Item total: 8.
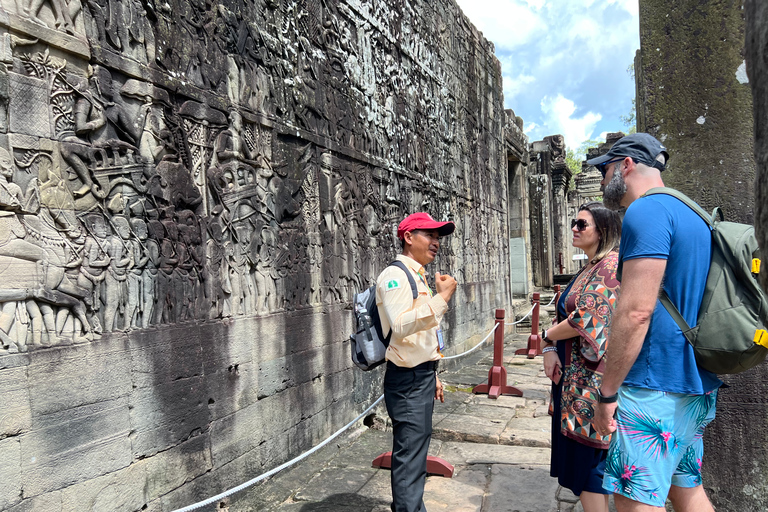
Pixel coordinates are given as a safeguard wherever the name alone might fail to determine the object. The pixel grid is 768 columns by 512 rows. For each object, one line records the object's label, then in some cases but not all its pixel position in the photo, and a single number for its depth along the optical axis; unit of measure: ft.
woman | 8.41
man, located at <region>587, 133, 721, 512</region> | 6.35
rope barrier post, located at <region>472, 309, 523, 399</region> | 21.86
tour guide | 9.52
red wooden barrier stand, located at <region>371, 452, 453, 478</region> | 14.03
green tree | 192.75
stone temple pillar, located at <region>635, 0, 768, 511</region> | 9.42
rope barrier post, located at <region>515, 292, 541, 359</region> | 31.51
